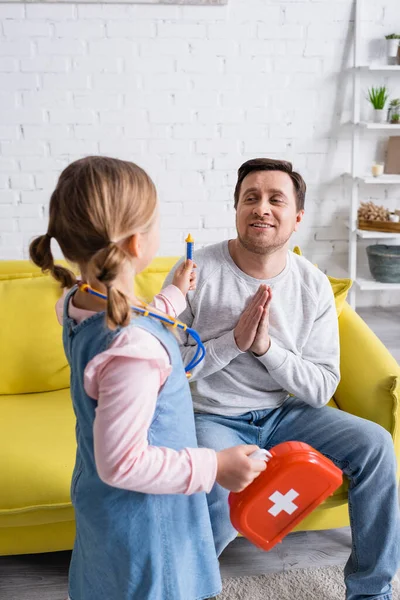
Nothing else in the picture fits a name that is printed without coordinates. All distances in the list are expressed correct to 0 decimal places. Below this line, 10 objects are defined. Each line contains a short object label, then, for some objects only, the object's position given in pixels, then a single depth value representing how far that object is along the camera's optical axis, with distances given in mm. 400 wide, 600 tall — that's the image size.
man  1555
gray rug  1670
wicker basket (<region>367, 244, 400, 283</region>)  3395
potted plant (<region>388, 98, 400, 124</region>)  3350
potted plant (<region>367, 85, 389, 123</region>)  3359
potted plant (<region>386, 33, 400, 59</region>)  3344
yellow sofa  1586
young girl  918
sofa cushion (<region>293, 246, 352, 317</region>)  2010
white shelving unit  3312
